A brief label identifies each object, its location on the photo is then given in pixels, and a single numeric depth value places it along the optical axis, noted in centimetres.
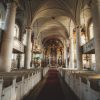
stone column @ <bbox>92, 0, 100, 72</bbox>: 931
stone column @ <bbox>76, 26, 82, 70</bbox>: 1454
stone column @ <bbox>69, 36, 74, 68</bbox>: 2140
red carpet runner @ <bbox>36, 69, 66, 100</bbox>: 502
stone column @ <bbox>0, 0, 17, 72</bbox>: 927
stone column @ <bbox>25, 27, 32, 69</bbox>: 1536
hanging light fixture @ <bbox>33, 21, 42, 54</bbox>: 2070
